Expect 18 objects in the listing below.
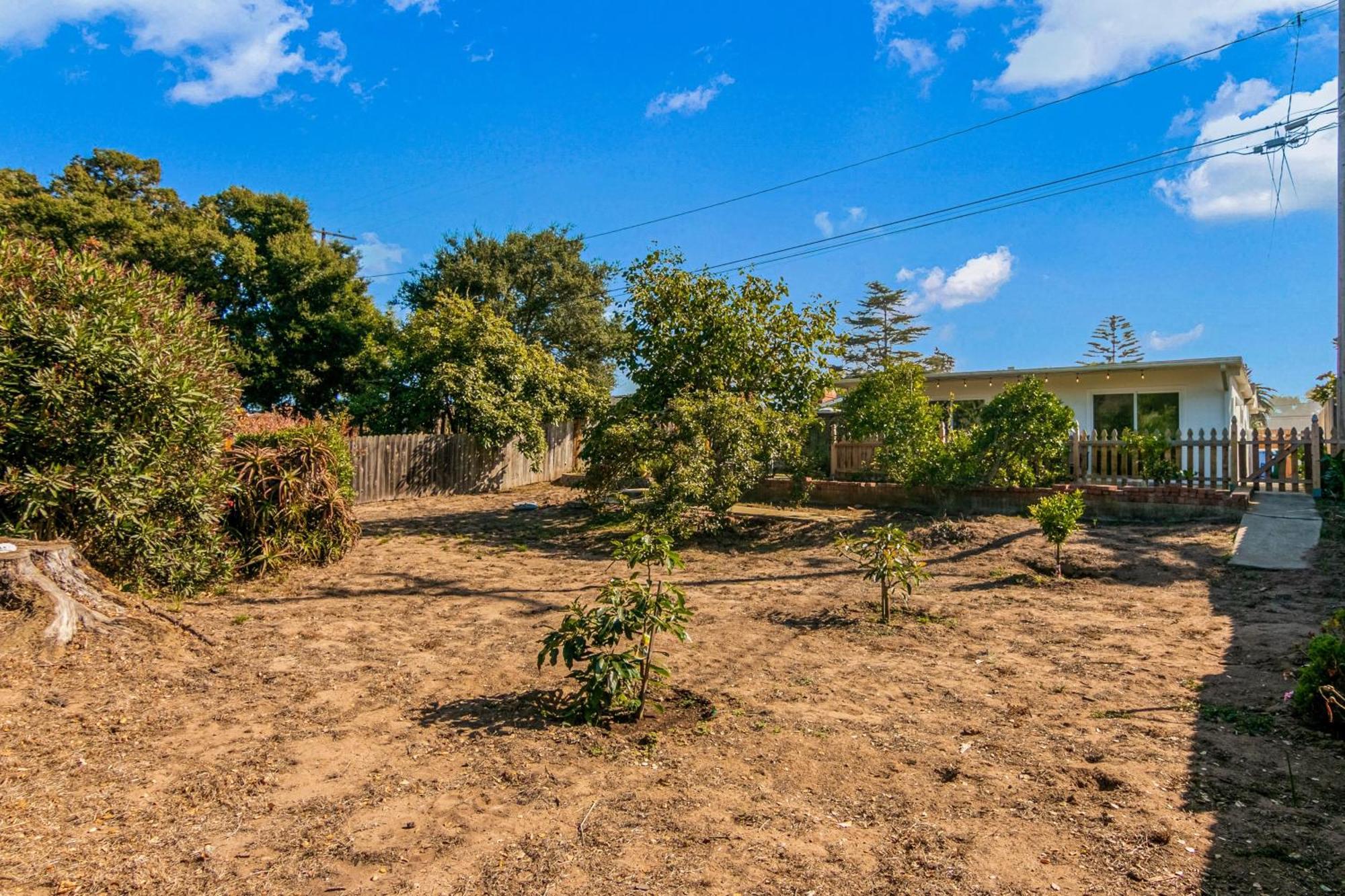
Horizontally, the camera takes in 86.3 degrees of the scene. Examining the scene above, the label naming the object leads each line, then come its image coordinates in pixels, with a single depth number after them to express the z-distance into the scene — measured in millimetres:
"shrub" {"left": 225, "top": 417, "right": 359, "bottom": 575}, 8125
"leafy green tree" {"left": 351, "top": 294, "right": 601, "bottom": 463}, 18031
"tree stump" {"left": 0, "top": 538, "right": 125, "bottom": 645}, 4945
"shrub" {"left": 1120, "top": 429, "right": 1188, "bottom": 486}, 12172
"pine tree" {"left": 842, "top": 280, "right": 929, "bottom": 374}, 52531
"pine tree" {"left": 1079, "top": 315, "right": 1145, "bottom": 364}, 59219
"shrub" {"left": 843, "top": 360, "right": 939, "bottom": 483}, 11648
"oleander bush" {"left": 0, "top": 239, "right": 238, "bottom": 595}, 5621
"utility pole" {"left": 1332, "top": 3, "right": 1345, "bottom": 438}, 11625
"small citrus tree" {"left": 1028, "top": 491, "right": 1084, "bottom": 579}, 8148
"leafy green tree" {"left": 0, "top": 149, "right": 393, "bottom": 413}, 22109
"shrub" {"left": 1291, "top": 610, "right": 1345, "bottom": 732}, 3828
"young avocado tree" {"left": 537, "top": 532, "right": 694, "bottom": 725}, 3984
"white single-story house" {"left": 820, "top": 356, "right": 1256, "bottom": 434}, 15922
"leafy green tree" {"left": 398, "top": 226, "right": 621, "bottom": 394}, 26422
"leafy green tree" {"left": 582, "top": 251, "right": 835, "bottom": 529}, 10719
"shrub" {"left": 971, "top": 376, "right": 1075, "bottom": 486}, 10844
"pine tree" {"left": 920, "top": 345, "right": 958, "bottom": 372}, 51188
